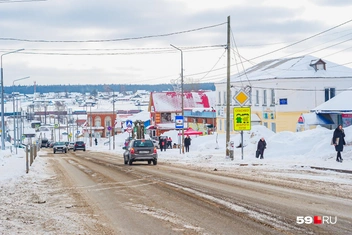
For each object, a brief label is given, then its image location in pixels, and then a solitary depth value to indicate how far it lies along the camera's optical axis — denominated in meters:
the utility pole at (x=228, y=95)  35.22
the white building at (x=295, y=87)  66.75
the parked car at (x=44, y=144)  115.31
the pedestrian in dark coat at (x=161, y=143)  56.92
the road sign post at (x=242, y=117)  34.09
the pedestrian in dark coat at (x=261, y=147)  35.53
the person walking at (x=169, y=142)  68.78
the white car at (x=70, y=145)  87.67
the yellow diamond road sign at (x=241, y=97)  33.80
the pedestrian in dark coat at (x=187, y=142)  52.12
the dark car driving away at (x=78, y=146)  77.81
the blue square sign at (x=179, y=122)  46.80
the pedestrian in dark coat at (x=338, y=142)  27.65
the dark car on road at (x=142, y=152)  34.34
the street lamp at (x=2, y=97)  53.22
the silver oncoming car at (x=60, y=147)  69.01
